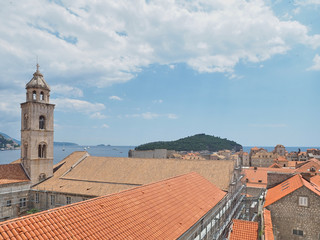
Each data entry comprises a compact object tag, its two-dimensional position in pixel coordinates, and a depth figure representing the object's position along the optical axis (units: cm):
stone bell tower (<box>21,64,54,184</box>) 3362
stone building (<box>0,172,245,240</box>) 989
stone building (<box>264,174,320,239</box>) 1927
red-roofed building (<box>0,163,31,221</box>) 2960
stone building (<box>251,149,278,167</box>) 11050
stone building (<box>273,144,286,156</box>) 13638
